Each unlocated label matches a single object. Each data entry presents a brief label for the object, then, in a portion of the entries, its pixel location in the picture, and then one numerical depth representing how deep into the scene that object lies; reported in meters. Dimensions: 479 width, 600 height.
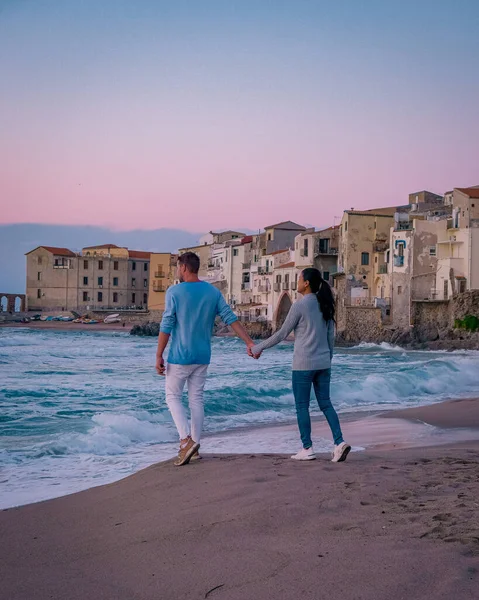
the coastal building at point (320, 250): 70.81
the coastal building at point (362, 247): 65.81
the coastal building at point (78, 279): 104.94
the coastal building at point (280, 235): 83.81
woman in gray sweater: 6.94
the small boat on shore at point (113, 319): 97.44
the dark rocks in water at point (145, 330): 78.62
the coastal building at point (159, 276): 102.94
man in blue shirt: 6.75
